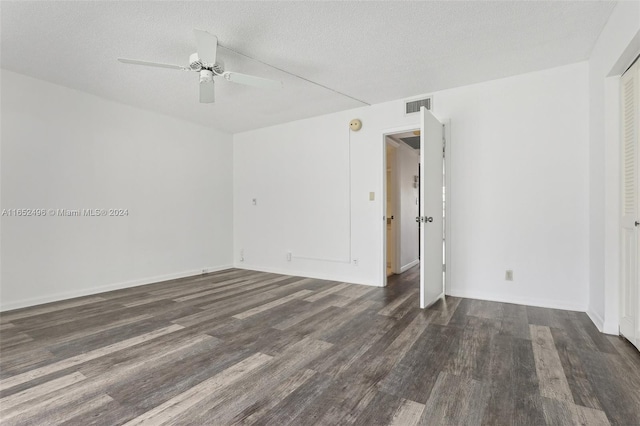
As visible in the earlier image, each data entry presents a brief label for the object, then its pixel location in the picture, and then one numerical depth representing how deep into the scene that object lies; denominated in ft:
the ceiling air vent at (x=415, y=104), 12.98
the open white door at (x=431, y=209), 10.58
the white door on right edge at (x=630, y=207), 7.16
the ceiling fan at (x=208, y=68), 8.10
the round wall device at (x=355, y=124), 14.65
